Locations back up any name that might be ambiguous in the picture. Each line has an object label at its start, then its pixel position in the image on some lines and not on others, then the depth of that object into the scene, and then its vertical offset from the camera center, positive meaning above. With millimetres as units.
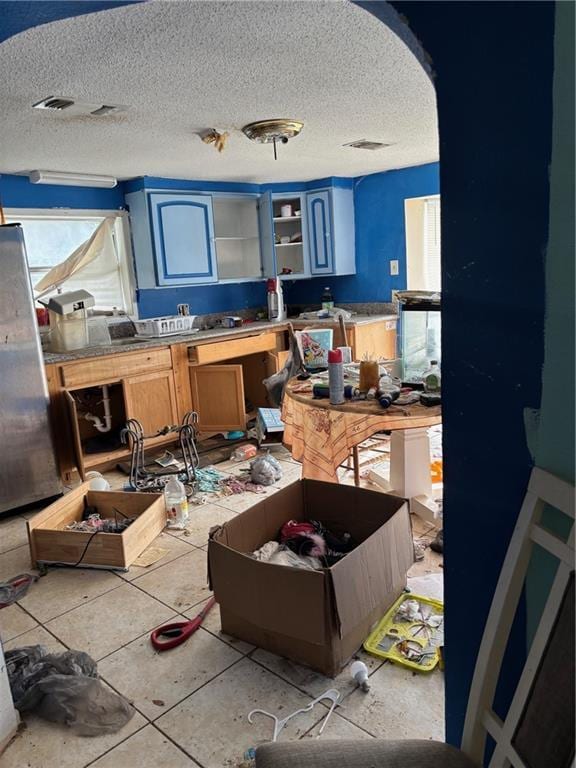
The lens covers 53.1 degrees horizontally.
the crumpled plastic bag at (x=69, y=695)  1853 -1330
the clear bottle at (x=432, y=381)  2508 -506
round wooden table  2342 -747
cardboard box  1915 -1098
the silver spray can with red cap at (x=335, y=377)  2473 -454
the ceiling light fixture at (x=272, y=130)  3104 +778
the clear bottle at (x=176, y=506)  3209 -1242
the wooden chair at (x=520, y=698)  954 -762
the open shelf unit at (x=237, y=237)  5457 +346
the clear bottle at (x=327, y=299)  5559 -283
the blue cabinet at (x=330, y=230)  5285 +367
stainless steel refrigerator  3350 -613
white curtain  4379 +101
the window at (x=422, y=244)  5141 +178
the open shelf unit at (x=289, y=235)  5410 +355
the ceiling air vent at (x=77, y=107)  2547 +809
